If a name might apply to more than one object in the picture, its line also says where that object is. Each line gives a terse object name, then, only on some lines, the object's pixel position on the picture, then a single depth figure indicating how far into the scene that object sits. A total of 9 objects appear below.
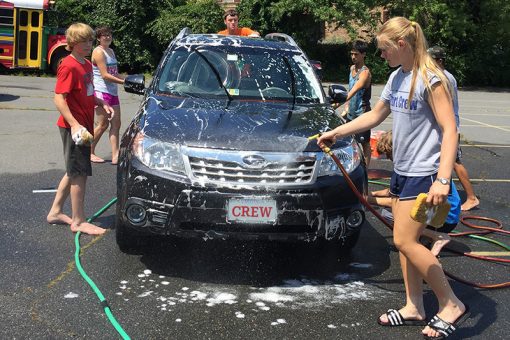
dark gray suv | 4.08
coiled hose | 4.12
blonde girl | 3.39
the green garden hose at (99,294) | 3.51
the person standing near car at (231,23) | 8.30
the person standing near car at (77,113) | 4.98
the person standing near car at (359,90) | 7.30
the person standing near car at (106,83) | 7.54
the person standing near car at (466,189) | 6.64
